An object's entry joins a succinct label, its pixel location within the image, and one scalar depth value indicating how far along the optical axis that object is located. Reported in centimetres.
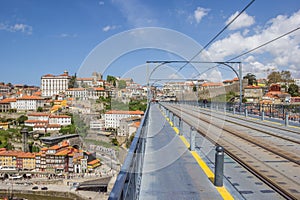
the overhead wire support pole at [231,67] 2227
